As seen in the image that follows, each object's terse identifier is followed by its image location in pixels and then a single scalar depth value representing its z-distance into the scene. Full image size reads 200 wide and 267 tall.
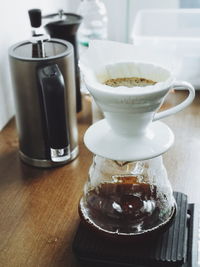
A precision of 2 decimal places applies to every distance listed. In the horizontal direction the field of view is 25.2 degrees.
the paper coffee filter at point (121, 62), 0.63
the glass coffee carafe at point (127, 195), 0.69
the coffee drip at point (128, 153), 0.58
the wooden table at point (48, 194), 0.72
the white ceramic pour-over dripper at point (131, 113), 0.57
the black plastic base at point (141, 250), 0.64
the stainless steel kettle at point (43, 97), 0.81
